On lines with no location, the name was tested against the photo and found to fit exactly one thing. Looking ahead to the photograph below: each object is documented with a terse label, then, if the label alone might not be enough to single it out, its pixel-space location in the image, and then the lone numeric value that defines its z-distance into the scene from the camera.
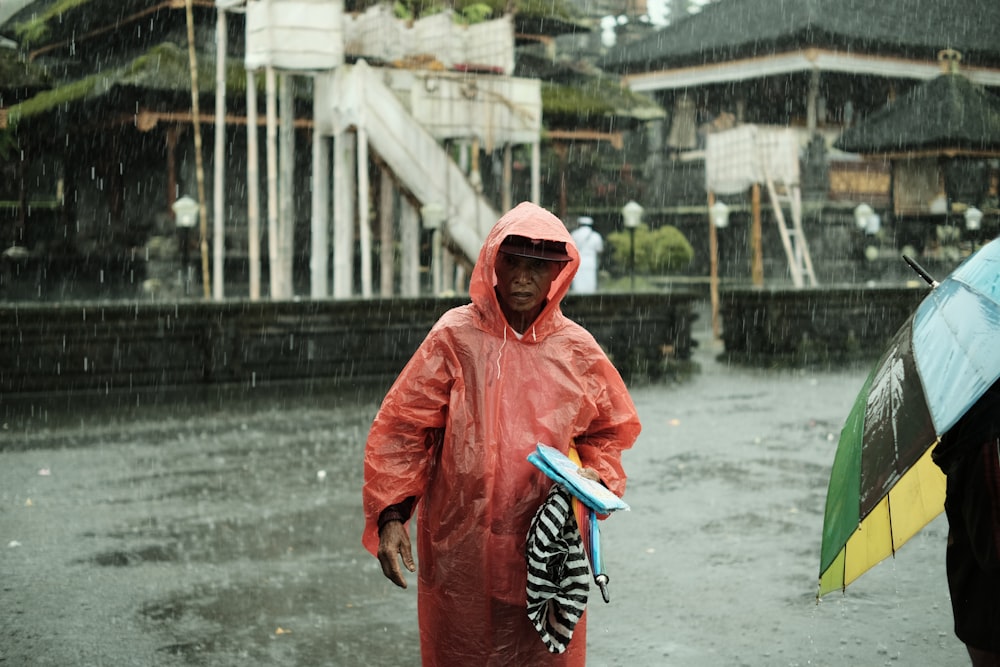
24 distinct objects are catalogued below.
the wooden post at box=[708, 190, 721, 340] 20.70
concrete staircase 16.92
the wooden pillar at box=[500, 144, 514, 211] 20.31
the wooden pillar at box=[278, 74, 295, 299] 17.08
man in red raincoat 3.23
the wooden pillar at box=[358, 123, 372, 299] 16.59
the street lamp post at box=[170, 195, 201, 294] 21.00
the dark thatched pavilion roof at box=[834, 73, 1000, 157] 30.70
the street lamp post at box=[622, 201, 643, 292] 23.43
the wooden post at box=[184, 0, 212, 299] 17.94
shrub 29.95
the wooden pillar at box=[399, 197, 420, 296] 18.78
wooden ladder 21.03
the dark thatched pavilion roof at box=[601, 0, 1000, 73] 33.69
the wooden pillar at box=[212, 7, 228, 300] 16.84
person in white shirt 20.94
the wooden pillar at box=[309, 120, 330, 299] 17.55
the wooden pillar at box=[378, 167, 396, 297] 19.33
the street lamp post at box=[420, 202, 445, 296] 17.19
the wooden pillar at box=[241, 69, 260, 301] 16.66
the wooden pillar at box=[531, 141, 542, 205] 19.33
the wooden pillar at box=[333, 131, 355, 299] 17.03
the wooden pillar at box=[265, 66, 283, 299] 16.52
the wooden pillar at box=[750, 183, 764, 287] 20.81
